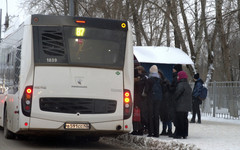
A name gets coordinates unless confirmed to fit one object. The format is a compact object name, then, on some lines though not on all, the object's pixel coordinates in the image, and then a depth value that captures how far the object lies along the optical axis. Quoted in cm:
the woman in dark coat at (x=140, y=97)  1419
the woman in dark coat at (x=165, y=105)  1448
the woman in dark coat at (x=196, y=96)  2092
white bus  1192
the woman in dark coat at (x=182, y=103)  1385
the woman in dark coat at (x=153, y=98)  1405
